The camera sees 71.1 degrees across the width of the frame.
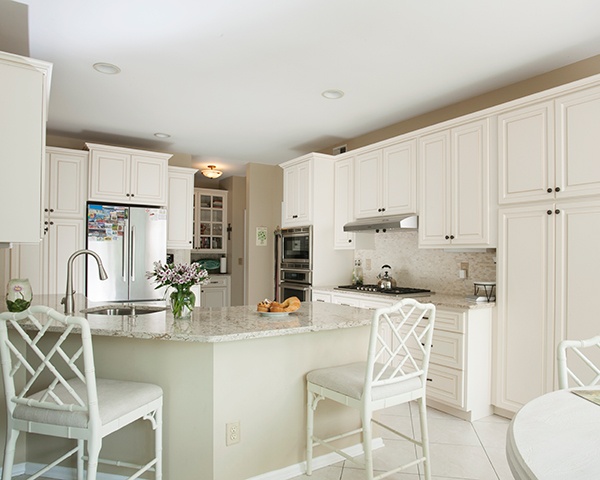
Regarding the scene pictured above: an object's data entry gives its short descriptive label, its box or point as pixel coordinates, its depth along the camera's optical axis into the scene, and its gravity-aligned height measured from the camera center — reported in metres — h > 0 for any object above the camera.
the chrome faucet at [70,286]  2.42 -0.25
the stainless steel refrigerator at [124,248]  4.65 -0.03
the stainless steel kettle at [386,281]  4.27 -0.35
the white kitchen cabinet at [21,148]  2.25 +0.53
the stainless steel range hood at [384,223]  3.90 +0.24
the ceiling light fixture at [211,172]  6.77 +1.21
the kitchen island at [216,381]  2.07 -0.70
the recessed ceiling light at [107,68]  3.17 +1.36
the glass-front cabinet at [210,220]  7.51 +0.47
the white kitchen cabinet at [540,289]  2.71 -0.27
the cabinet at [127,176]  4.69 +0.81
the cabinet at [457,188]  3.30 +0.51
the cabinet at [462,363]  3.14 -0.88
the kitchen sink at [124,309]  2.68 -0.42
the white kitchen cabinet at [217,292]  7.12 -0.79
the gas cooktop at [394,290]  3.86 -0.42
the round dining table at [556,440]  0.94 -0.50
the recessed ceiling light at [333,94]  3.68 +1.37
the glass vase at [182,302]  2.29 -0.31
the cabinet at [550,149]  2.69 +0.69
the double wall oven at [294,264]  4.98 -0.21
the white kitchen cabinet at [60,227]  4.43 +0.20
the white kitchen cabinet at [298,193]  4.95 +0.66
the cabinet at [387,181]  4.00 +0.69
